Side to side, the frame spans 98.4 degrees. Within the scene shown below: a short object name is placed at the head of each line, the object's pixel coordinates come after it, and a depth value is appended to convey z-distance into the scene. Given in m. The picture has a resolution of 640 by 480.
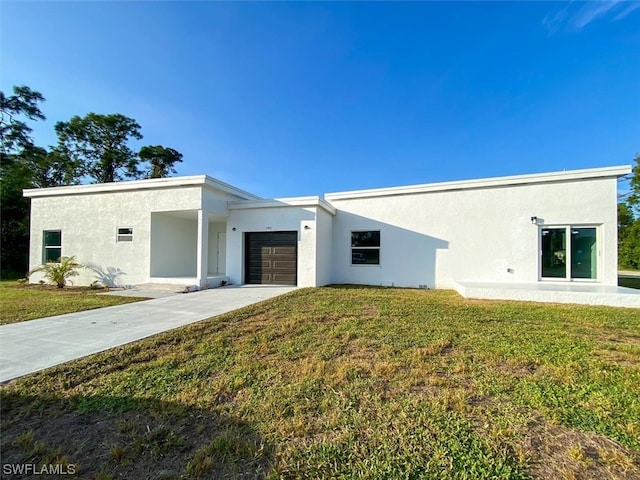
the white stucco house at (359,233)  9.77
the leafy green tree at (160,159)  28.78
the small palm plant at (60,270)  11.41
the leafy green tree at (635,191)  26.38
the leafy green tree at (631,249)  23.95
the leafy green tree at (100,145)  25.09
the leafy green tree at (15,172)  16.22
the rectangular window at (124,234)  11.69
